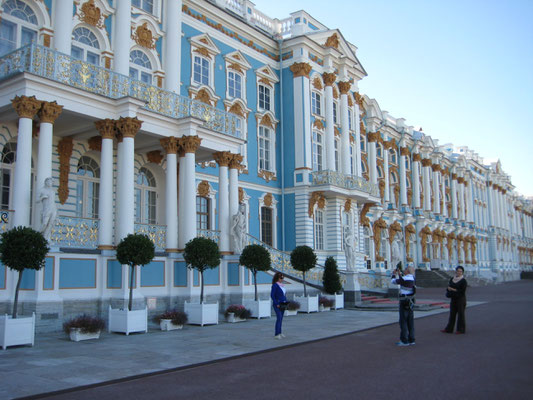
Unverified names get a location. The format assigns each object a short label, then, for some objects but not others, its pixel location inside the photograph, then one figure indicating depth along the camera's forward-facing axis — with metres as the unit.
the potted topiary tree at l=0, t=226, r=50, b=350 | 11.98
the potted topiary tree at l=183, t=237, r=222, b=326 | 17.00
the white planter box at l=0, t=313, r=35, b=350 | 11.90
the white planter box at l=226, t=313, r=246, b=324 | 18.02
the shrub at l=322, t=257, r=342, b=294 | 23.20
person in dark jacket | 13.96
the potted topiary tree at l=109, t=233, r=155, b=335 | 14.79
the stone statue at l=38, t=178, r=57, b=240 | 14.15
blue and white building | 15.52
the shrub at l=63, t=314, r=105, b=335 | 13.30
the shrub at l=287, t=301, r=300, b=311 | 20.58
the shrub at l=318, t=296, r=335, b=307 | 22.33
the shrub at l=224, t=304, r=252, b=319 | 18.09
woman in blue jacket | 13.35
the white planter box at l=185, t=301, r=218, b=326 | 16.91
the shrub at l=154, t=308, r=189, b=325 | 15.82
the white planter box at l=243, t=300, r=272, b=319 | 19.19
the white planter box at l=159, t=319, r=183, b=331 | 15.70
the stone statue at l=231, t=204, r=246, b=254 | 20.58
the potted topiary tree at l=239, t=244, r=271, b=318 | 19.27
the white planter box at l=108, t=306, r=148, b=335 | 14.73
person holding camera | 11.94
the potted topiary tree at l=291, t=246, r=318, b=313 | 21.50
